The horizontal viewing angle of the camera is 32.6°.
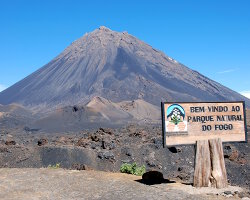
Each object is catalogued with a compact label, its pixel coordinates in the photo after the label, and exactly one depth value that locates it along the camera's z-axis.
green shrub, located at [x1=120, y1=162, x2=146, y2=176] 12.37
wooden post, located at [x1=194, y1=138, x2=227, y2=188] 9.49
